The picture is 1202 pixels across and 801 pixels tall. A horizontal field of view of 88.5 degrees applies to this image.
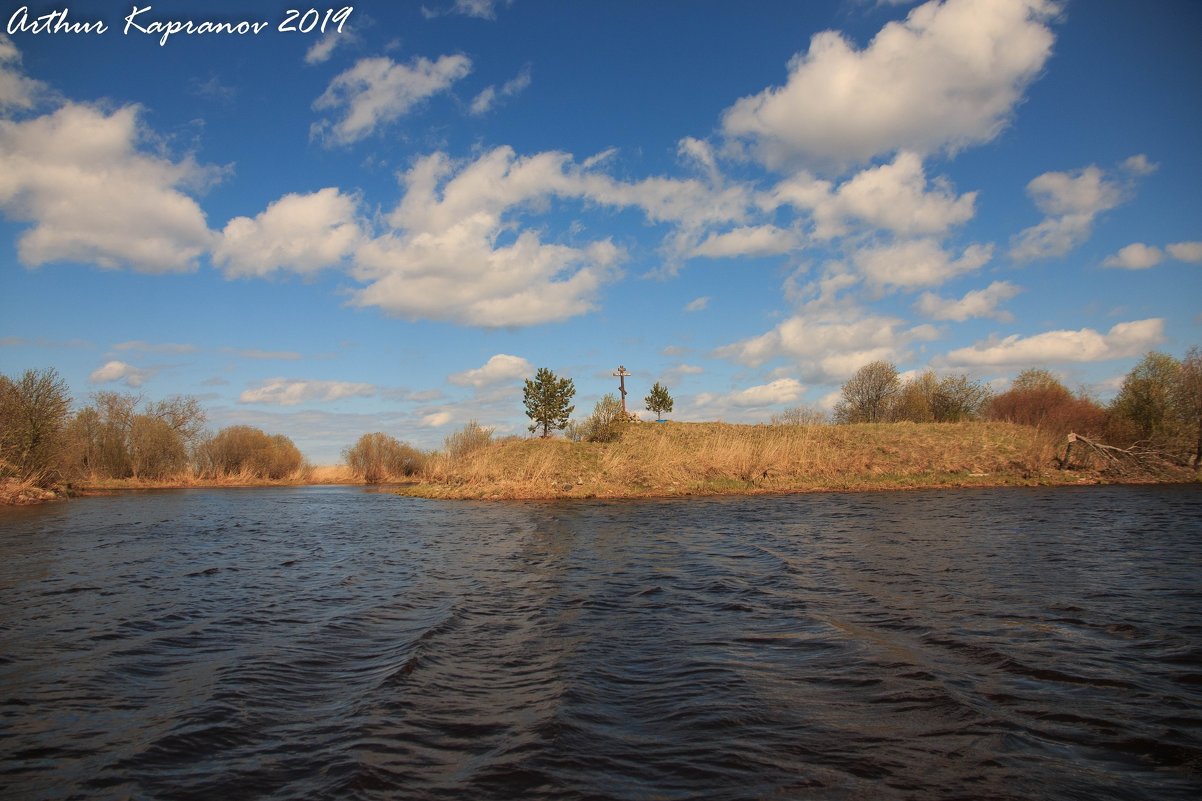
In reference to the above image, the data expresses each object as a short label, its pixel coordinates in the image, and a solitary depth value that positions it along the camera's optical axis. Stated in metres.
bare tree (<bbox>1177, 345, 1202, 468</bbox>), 36.75
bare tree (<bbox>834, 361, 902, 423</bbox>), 67.69
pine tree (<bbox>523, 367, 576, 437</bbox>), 62.62
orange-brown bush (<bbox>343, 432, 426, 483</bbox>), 68.12
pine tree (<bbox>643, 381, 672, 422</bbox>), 75.00
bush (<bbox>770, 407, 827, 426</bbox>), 57.34
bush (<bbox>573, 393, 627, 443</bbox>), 43.94
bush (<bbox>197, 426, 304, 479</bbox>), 64.50
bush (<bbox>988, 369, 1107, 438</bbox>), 46.84
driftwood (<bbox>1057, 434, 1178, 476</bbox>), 33.75
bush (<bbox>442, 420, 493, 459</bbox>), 42.31
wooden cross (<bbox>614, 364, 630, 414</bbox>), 48.38
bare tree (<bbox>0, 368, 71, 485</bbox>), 33.44
